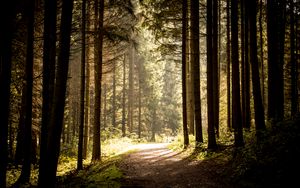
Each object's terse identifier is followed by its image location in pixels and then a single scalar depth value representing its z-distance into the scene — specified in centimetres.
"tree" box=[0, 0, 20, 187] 742
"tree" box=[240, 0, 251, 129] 1595
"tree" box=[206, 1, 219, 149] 1366
